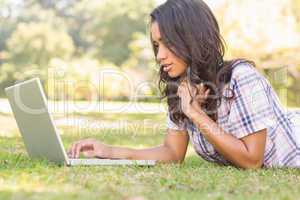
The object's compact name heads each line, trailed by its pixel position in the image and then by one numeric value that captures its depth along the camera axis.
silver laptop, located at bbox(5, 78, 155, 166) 2.91
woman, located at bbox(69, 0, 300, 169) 3.22
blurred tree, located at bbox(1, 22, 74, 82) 23.46
